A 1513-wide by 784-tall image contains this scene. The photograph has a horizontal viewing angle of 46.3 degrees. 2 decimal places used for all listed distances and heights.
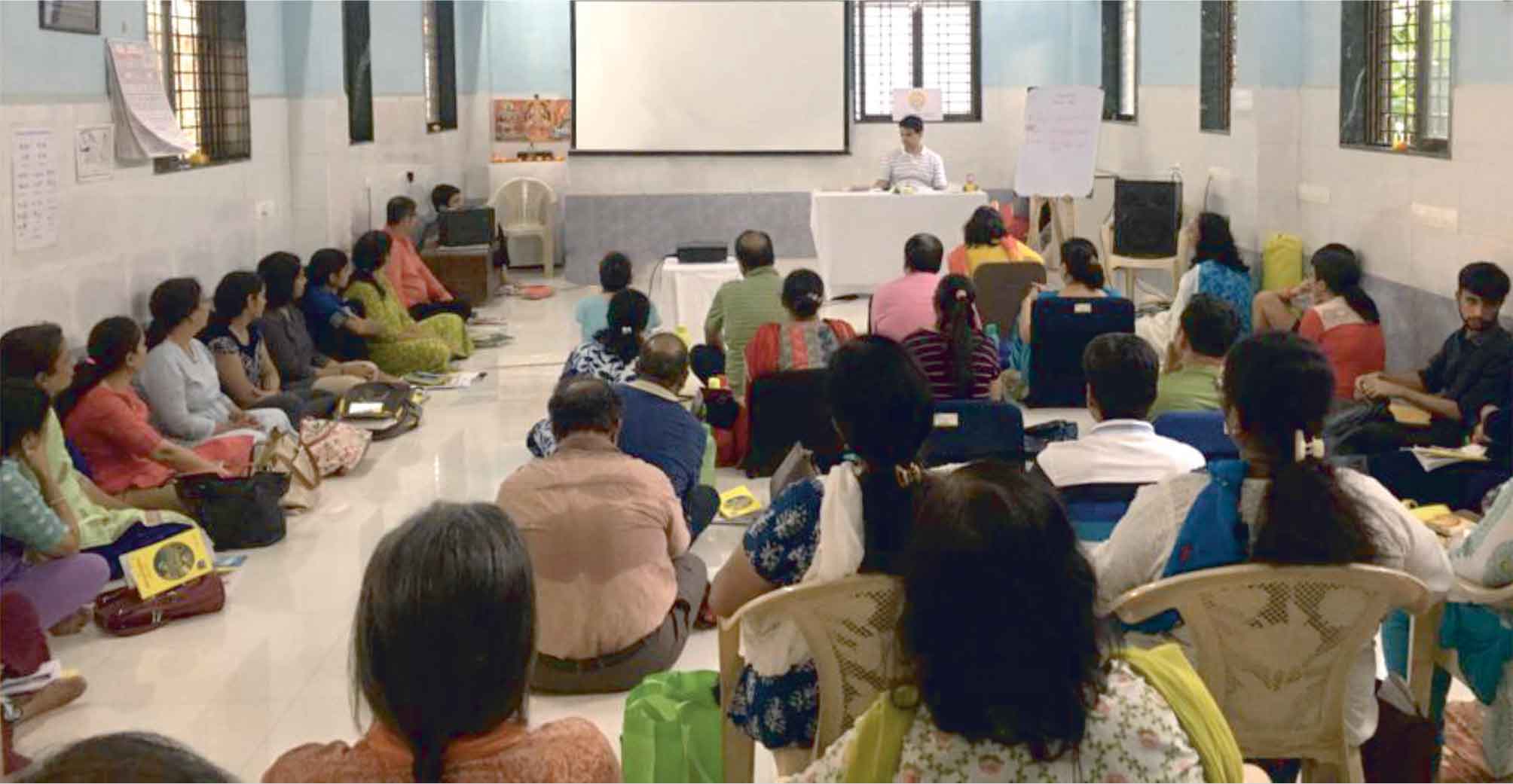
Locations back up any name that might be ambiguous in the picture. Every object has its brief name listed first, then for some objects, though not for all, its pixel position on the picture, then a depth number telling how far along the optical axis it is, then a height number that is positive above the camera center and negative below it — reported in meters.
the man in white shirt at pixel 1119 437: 3.97 -0.53
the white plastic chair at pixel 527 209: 14.25 +0.00
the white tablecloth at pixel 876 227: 12.40 -0.15
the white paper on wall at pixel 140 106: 6.96 +0.43
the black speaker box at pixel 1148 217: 11.05 -0.08
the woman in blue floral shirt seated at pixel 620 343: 6.50 -0.50
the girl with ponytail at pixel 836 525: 2.95 -0.54
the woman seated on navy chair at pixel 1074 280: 8.00 -0.35
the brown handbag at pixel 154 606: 5.13 -1.16
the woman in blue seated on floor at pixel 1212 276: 8.74 -0.36
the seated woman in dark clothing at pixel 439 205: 13.19 +0.04
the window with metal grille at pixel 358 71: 11.37 +0.91
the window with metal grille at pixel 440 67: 14.11 +1.15
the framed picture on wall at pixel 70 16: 6.25 +0.71
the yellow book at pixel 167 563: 5.18 -1.04
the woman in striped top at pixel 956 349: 6.63 -0.54
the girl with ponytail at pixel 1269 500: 2.90 -0.50
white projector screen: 13.28 +1.00
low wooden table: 12.28 -0.41
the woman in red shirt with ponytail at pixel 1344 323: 7.10 -0.49
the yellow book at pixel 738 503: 6.36 -1.07
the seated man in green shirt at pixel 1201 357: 5.73 -0.51
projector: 10.41 -0.27
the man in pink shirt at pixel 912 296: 7.86 -0.41
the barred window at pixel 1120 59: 13.31 +1.10
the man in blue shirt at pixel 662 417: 5.45 -0.64
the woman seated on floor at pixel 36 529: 4.67 -0.84
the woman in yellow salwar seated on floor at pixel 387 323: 9.38 -0.61
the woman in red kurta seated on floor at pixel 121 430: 5.84 -0.72
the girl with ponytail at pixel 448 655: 2.01 -0.51
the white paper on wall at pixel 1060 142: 12.22 +0.43
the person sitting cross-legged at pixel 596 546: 4.40 -0.85
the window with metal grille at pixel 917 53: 14.66 +1.26
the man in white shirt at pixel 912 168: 12.68 +0.27
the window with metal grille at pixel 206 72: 7.97 +0.67
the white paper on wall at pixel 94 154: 6.59 +0.22
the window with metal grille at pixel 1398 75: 8.06 +0.61
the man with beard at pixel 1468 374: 6.12 -0.60
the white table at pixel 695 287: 10.07 -0.45
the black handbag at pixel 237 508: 6.01 -1.01
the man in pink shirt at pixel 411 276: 10.68 -0.41
